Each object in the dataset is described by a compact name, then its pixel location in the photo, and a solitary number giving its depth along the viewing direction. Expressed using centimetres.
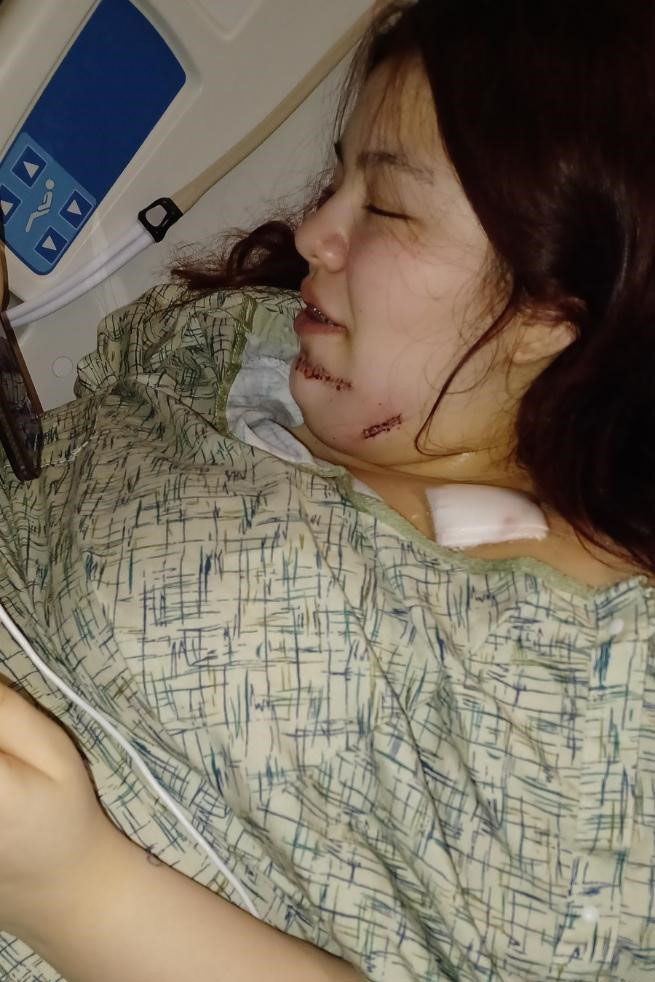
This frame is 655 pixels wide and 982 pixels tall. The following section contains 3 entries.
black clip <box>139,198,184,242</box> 130
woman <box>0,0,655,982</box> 70
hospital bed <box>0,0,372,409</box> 115
